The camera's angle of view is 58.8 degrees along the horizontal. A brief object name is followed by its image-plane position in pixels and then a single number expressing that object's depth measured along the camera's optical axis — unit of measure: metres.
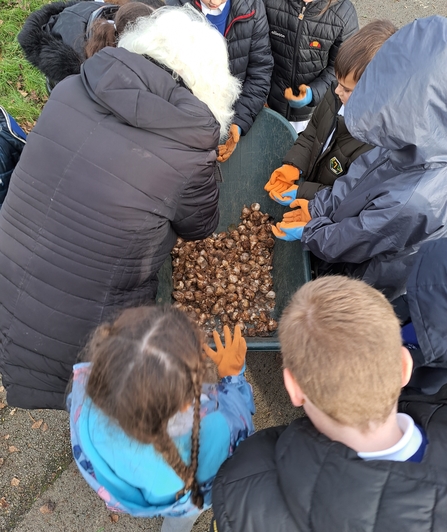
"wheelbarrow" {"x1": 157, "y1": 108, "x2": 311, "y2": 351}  2.64
